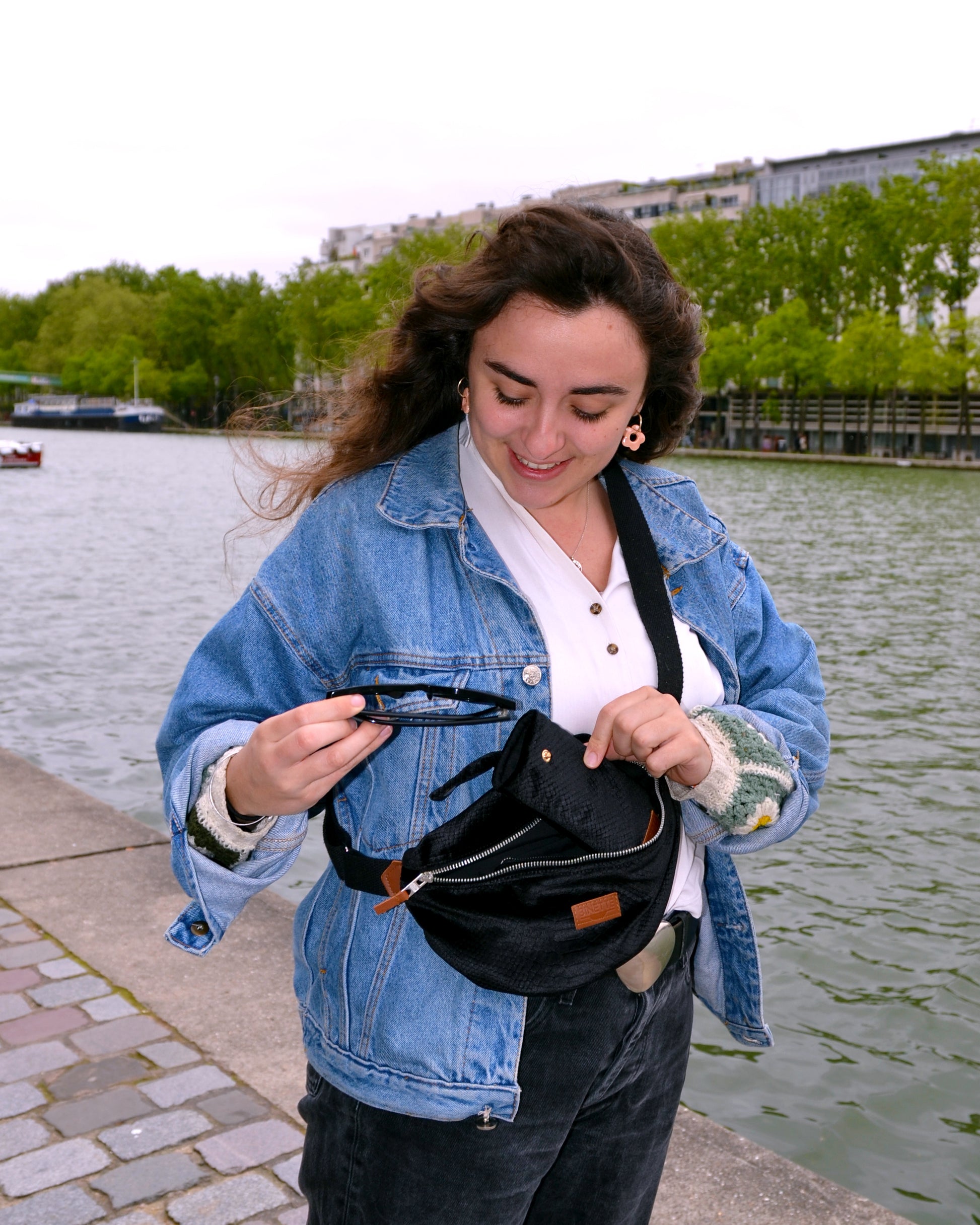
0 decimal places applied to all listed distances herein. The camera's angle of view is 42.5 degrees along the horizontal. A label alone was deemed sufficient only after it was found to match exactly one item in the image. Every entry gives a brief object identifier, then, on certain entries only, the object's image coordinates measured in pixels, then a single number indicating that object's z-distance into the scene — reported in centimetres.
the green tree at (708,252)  7106
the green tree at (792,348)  6266
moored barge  9581
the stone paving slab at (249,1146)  289
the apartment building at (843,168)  8762
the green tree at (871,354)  5888
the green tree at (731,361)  6569
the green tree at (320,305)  7762
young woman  156
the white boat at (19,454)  3975
